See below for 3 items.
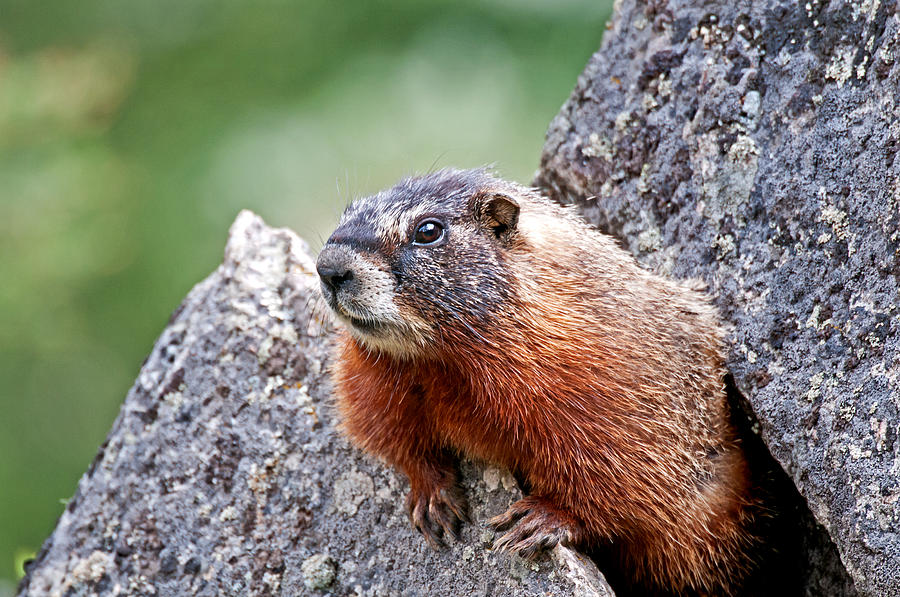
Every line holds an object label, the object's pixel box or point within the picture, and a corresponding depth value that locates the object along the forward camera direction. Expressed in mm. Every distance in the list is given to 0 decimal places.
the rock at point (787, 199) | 6809
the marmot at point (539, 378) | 7070
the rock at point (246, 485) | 7742
